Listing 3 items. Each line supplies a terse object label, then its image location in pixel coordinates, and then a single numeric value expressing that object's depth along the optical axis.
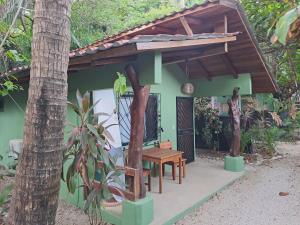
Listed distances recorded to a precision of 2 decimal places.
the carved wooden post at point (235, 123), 8.12
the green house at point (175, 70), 3.95
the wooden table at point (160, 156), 5.90
